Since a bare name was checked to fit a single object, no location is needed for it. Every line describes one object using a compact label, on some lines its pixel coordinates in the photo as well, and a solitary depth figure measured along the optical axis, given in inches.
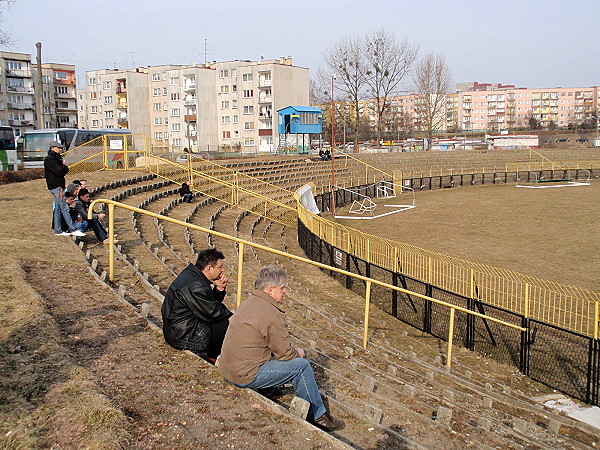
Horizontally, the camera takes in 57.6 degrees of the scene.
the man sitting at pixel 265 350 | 172.6
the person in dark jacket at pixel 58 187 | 431.8
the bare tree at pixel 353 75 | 2635.3
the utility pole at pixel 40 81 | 1448.1
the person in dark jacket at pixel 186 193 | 839.1
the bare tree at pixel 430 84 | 2849.4
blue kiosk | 1972.2
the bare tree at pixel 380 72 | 2640.3
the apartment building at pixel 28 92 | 3031.5
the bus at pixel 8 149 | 1160.2
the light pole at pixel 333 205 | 1100.5
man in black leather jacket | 199.5
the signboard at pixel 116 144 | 1010.8
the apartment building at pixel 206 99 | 3021.7
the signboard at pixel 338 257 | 549.6
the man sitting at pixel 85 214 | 414.9
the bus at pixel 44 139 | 1290.6
